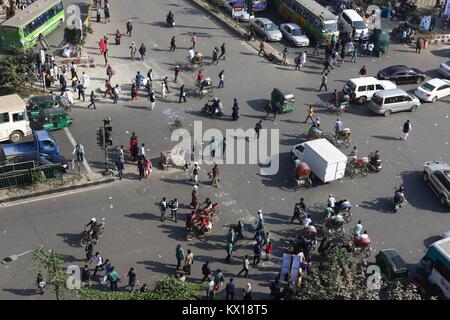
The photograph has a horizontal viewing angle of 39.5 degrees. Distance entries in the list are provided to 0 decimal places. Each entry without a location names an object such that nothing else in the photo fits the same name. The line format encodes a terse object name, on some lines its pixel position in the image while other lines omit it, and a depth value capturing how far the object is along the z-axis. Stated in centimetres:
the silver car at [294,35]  4450
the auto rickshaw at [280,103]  3608
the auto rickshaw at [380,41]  4384
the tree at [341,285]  2105
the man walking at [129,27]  4381
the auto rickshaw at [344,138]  3369
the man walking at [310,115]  3545
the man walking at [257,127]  3409
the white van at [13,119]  3203
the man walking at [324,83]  3884
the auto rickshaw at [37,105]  3384
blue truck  3009
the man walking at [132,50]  4066
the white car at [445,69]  4182
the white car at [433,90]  3872
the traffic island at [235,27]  4288
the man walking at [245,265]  2507
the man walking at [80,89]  3575
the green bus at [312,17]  4434
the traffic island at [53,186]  2844
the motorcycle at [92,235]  2603
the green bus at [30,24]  3997
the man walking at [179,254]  2480
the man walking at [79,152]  3077
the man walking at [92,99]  3511
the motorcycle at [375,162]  3206
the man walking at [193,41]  4285
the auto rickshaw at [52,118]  3306
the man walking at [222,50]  4131
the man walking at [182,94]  3662
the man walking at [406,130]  3423
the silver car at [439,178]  3005
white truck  3030
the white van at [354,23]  4538
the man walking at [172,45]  4209
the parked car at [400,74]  4034
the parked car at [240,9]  4791
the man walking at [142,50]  4053
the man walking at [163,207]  2756
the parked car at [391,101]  3672
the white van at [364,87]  3766
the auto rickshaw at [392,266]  2497
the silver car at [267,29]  4512
